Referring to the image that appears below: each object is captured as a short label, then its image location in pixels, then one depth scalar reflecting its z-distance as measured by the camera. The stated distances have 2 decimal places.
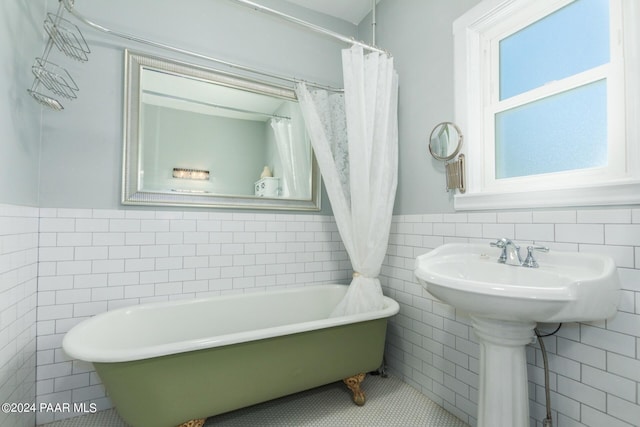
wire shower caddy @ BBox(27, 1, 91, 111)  1.49
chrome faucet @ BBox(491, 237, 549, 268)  1.25
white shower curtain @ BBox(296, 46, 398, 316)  1.90
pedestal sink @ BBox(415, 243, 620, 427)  0.91
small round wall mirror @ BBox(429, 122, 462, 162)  1.70
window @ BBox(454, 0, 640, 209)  1.16
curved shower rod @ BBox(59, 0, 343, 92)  1.45
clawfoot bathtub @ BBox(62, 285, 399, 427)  1.26
